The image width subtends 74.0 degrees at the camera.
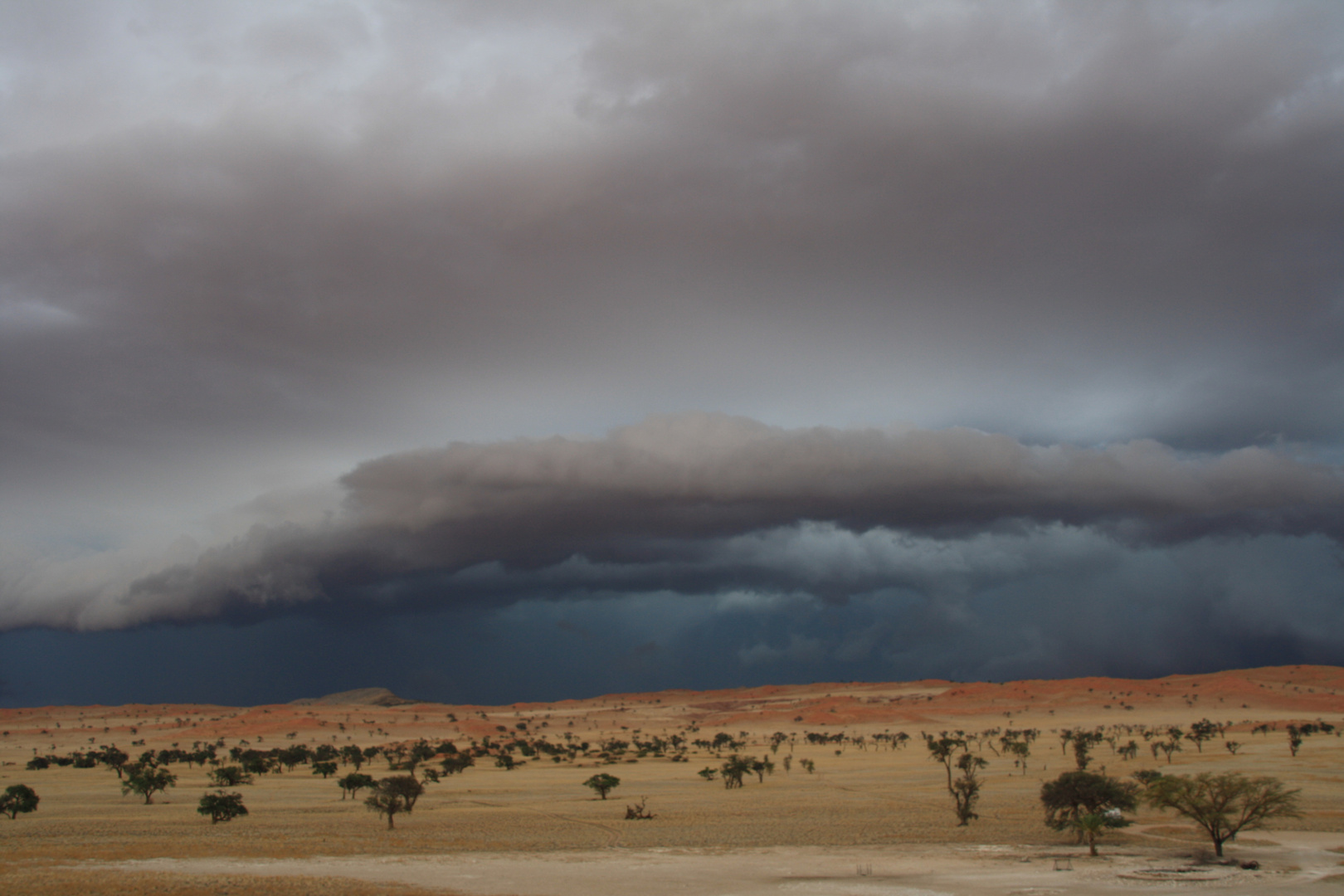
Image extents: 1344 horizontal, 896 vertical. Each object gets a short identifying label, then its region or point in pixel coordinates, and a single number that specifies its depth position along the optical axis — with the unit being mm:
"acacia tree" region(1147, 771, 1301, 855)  38531
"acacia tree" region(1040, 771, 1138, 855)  42656
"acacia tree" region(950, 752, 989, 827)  47750
